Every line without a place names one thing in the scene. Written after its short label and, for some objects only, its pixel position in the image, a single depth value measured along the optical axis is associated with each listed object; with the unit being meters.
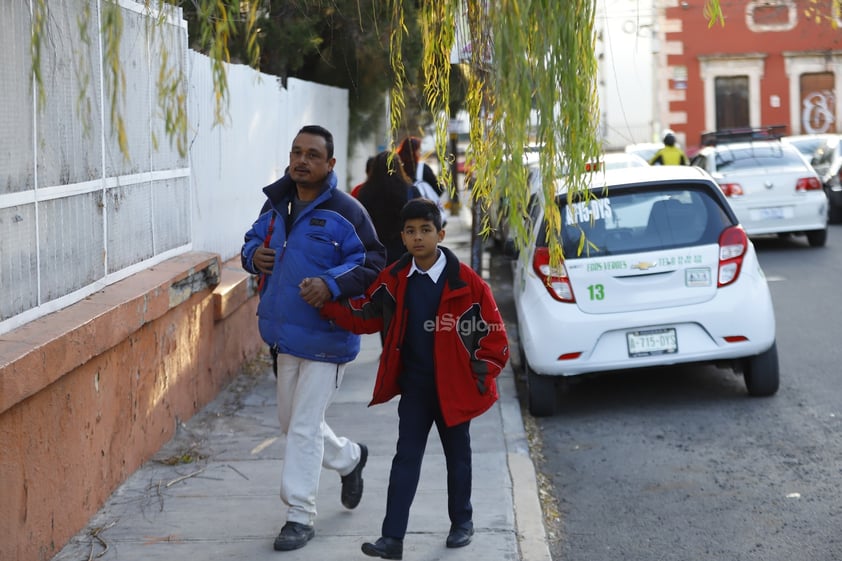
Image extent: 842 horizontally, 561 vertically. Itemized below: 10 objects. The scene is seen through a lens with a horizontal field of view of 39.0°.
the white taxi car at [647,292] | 8.12
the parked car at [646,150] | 26.95
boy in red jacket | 5.23
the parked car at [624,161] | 18.53
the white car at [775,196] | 17.56
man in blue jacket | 5.52
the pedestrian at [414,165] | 9.44
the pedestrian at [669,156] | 18.31
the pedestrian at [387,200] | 9.28
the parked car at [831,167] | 22.30
